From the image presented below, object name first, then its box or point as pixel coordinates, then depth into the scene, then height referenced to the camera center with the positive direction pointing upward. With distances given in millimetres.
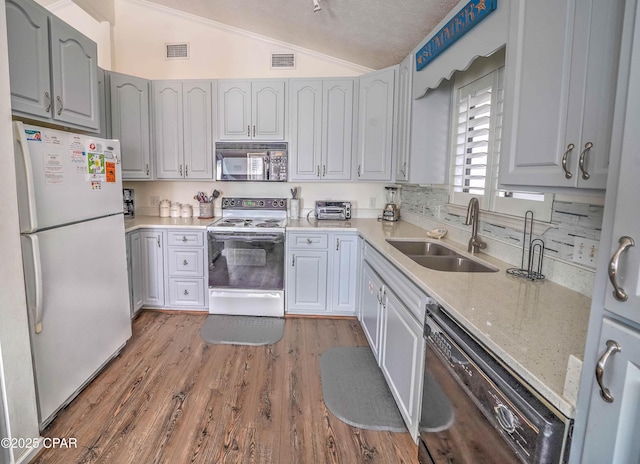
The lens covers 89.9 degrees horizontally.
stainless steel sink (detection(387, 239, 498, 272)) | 1914 -404
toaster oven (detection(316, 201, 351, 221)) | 3480 -184
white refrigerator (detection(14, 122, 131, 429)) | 1567 -381
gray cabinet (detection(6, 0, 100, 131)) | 1641 +693
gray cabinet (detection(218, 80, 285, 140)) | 3217 +823
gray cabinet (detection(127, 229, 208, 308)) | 3078 -768
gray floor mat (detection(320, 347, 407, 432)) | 1839 -1271
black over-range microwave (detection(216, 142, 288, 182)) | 3256 +314
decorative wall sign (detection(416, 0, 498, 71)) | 1441 +897
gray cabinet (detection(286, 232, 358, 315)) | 3061 -768
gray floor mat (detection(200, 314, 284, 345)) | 2703 -1240
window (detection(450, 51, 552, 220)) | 1804 +356
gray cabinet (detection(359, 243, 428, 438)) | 1528 -782
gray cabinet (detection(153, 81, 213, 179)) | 3232 +617
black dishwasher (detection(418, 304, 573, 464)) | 745 -604
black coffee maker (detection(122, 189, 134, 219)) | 3432 -159
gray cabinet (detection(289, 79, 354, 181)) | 3191 +641
